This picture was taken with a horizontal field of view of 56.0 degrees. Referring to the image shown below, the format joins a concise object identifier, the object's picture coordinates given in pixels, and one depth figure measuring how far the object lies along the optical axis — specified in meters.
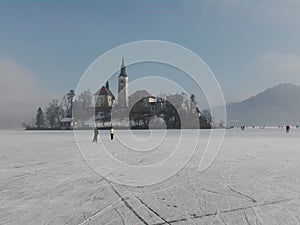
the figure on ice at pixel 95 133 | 22.19
